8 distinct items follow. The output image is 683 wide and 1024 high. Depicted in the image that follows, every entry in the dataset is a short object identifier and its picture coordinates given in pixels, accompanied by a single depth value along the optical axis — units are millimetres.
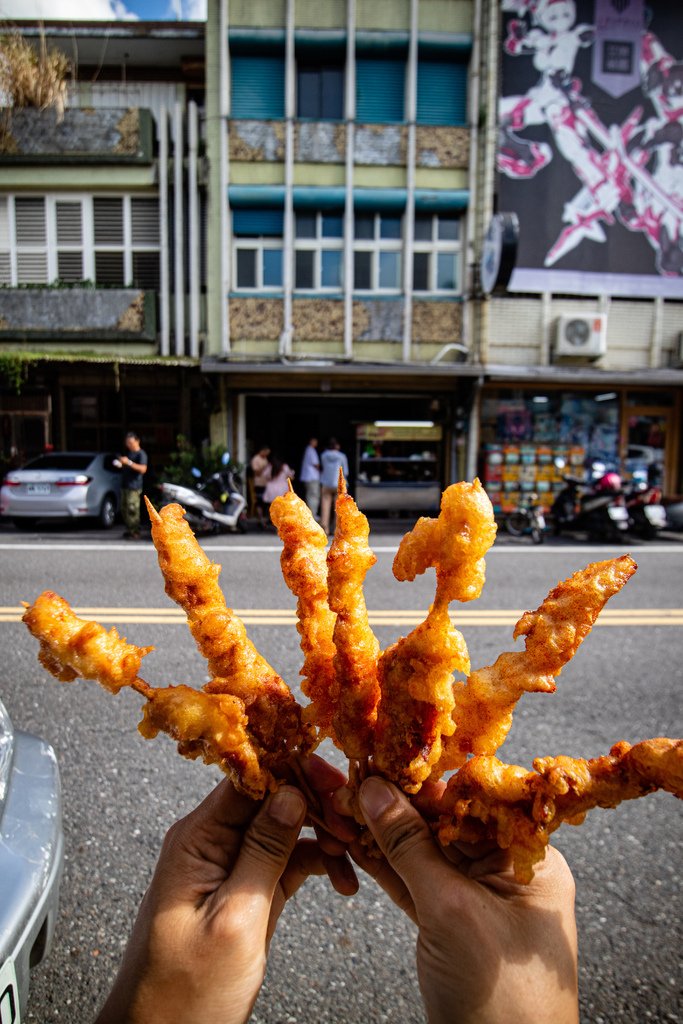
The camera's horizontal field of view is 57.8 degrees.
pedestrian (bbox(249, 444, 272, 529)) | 13570
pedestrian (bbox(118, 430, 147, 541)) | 10922
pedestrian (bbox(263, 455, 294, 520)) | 12741
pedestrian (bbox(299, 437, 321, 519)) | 12570
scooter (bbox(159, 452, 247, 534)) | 10898
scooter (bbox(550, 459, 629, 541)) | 10695
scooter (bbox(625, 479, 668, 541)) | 10641
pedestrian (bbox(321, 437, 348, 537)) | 11758
